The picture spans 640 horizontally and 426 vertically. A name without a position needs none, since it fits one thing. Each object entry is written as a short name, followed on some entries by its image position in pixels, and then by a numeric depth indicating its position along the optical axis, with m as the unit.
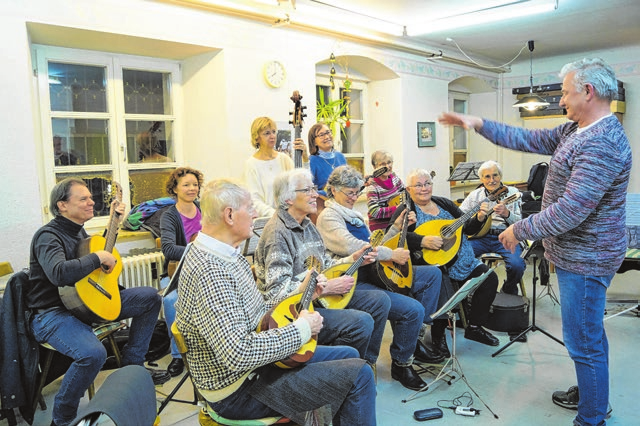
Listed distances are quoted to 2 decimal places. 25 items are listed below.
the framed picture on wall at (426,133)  6.63
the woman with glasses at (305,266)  2.37
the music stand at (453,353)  2.47
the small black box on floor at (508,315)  3.52
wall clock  4.53
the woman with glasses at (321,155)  4.04
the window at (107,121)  3.80
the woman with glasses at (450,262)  3.38
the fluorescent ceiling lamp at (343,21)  4.80
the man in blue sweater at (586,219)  2.05
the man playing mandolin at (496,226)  4.01
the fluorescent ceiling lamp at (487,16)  5.01
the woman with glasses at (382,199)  3.64
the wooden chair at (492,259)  4.05
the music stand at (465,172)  6.23
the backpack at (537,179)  6.41
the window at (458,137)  7.99
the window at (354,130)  6.19
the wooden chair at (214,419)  1.70
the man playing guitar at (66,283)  2.38
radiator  3.61
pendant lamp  6.71
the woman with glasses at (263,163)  3.88
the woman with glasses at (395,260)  2.90
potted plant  5.22
